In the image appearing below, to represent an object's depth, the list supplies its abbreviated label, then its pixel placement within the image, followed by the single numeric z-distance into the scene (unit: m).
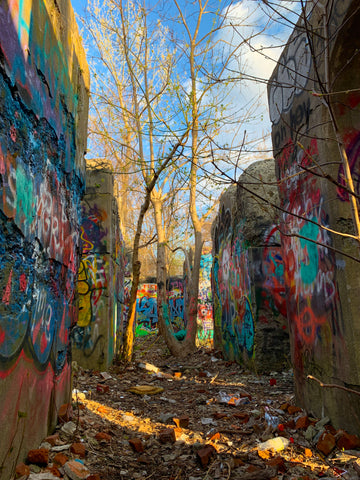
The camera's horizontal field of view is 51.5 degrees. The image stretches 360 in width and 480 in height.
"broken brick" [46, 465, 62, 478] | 1.95
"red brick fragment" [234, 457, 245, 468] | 2.36
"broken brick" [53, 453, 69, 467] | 2.11
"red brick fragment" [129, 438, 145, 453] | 2.62
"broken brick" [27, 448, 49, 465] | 2.02
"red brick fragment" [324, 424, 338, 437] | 2.69
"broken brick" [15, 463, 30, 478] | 1.85
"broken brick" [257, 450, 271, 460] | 2.48
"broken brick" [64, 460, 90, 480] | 2.00
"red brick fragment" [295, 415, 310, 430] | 3.01
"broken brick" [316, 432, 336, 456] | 2.47
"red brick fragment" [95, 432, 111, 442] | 2.67
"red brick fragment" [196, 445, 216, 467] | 2.37
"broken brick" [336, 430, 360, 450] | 2.45
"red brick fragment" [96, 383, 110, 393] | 4.43
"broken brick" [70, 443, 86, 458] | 2.29
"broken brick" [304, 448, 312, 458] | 2.50
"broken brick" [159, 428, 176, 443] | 2.78
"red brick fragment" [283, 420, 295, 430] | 3.05
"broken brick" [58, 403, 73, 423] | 2.79
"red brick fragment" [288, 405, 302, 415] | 3.40
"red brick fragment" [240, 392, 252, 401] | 4.13
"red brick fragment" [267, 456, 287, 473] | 2.27
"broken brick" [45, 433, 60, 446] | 2.36
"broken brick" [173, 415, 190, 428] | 3.22
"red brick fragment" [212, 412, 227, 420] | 3.48
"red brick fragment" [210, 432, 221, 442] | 2.84
